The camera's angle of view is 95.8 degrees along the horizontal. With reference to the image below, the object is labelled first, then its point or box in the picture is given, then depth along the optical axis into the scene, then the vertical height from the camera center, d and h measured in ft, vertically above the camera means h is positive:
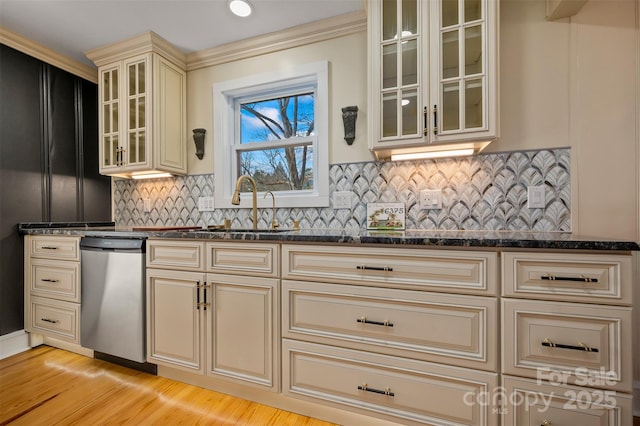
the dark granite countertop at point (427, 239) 3.36 -0.39
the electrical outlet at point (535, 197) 5.42 +0.27
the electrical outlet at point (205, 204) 8.06 +0.24
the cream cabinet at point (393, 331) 3.79 -1.72
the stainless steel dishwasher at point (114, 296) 5.79 -1.75
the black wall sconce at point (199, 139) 8.08 +2.06
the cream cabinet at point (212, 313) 4.87 -1.82
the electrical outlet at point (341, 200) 6.67 +0.29
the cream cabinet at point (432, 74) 4.94 +2.49
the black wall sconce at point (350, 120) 6.50 +2.08
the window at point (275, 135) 7.11 +2.09
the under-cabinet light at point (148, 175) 8.46 +1.12
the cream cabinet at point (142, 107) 7.52 +2.89
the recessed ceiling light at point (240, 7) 6.19 +4.49
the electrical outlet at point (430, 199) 6.02 +0.27
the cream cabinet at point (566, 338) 3.30 -1.52
